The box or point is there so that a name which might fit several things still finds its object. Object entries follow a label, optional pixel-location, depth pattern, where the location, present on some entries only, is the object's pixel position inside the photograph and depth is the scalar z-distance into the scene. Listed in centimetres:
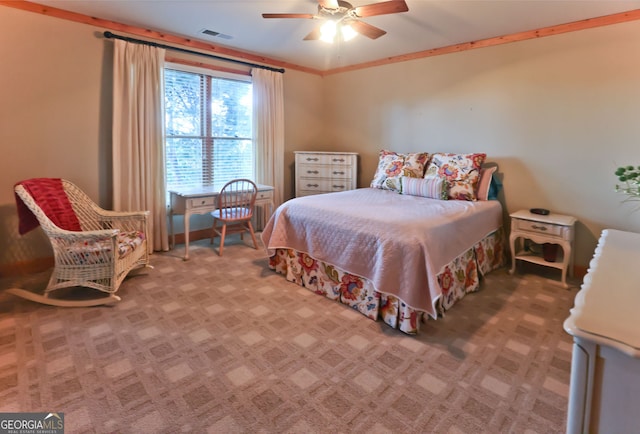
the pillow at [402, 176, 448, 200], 344
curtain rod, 331
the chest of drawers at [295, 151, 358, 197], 470
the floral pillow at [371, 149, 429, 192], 382
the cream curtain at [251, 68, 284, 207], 452
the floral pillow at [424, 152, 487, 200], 342
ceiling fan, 236
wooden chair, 378
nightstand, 297
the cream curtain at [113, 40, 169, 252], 341
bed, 223
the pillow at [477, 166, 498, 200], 348
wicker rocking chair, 251
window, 398
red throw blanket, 265
